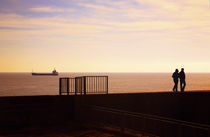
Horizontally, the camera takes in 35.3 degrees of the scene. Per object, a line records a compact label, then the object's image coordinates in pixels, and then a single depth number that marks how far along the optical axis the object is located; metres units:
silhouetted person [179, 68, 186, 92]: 29.02
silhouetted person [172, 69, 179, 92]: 29.17
